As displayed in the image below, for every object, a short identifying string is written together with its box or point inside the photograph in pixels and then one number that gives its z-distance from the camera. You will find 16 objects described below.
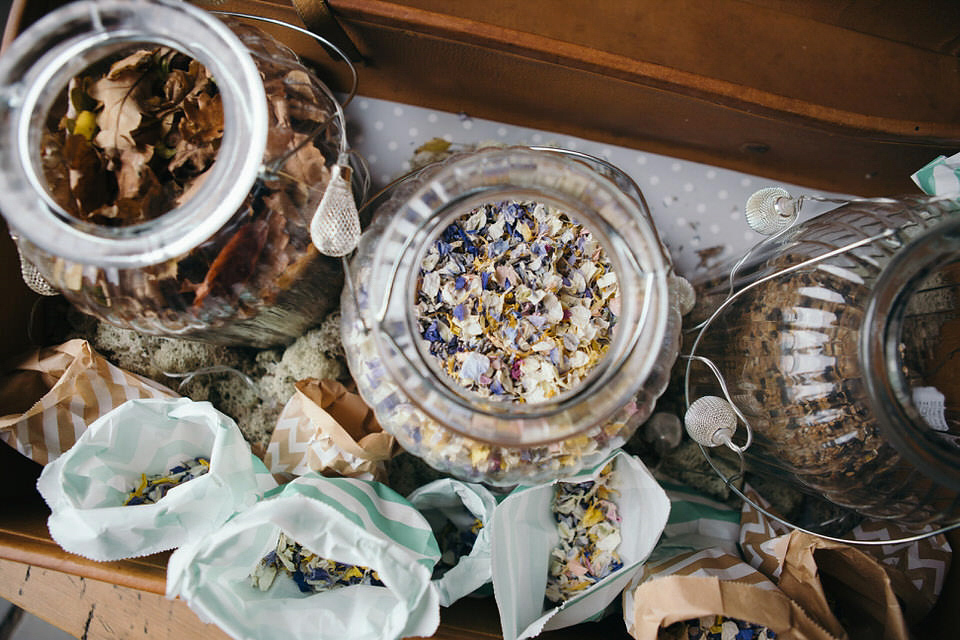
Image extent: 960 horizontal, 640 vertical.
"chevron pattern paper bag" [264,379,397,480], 0.36
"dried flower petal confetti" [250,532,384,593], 0.36
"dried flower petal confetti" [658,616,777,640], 0.35
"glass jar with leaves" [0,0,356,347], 0.29
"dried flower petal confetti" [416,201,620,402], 0.32
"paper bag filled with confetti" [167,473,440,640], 0.32
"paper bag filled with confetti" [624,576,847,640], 0.32
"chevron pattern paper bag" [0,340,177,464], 0.37
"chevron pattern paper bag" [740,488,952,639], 0.35
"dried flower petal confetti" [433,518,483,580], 0.40
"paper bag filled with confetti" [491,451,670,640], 0.35
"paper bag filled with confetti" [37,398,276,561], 0.33
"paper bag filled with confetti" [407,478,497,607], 0.36
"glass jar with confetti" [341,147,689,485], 0.30
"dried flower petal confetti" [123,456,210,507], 0.36
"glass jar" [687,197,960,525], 0.30
